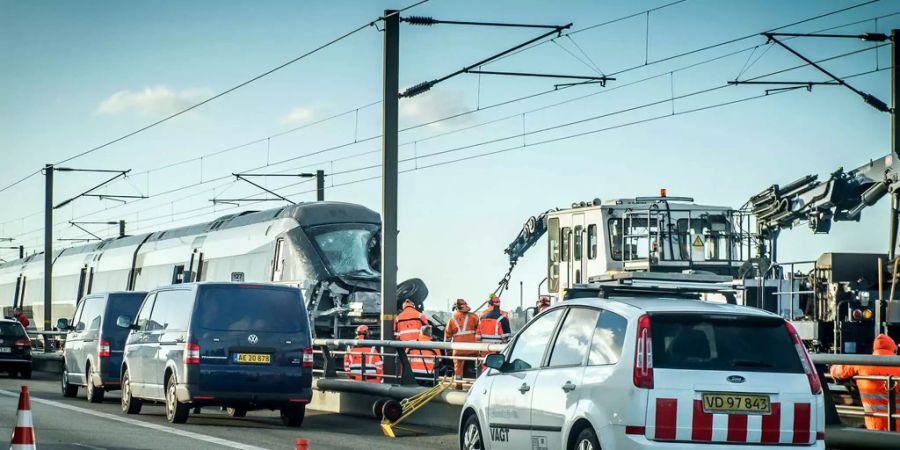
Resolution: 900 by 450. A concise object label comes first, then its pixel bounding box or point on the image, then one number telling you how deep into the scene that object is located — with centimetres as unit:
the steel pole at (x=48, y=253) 4778
